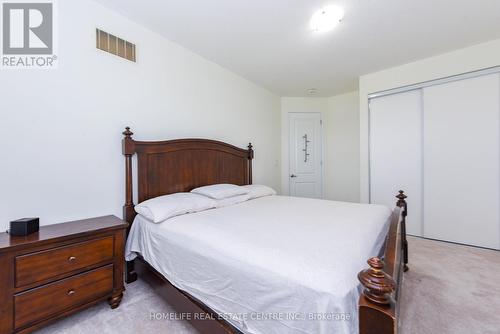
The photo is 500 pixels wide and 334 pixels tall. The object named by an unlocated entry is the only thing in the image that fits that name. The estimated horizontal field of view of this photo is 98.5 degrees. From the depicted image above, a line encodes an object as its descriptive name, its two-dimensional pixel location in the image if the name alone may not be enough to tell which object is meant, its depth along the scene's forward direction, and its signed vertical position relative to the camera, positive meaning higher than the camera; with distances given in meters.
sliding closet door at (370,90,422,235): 3.15 +0.22
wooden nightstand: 1.23 -0.68
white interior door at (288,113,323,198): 4.51 +0.22
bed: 0.80 -0.46
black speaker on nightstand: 1.36 -0.38
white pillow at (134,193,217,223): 1.75 -0.35
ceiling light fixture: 1.99 +1.43
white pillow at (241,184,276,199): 2.74 -0.34
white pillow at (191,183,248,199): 2.28 -0.28
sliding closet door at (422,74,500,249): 2.63 +0.04
